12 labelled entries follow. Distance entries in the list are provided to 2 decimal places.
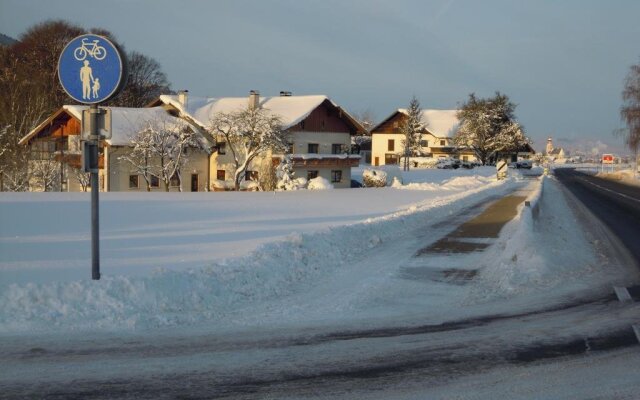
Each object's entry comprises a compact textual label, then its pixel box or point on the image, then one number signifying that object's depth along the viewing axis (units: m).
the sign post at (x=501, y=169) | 47.62
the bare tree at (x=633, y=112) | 68.88
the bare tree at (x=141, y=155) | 41.53
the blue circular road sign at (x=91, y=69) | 8.45
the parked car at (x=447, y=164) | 81.00
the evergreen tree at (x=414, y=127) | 84.21
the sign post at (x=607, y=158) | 82.12
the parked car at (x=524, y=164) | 97.56
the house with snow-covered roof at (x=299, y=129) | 48.22
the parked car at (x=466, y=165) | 84.44
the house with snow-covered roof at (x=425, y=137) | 94.56
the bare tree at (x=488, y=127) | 85.88
